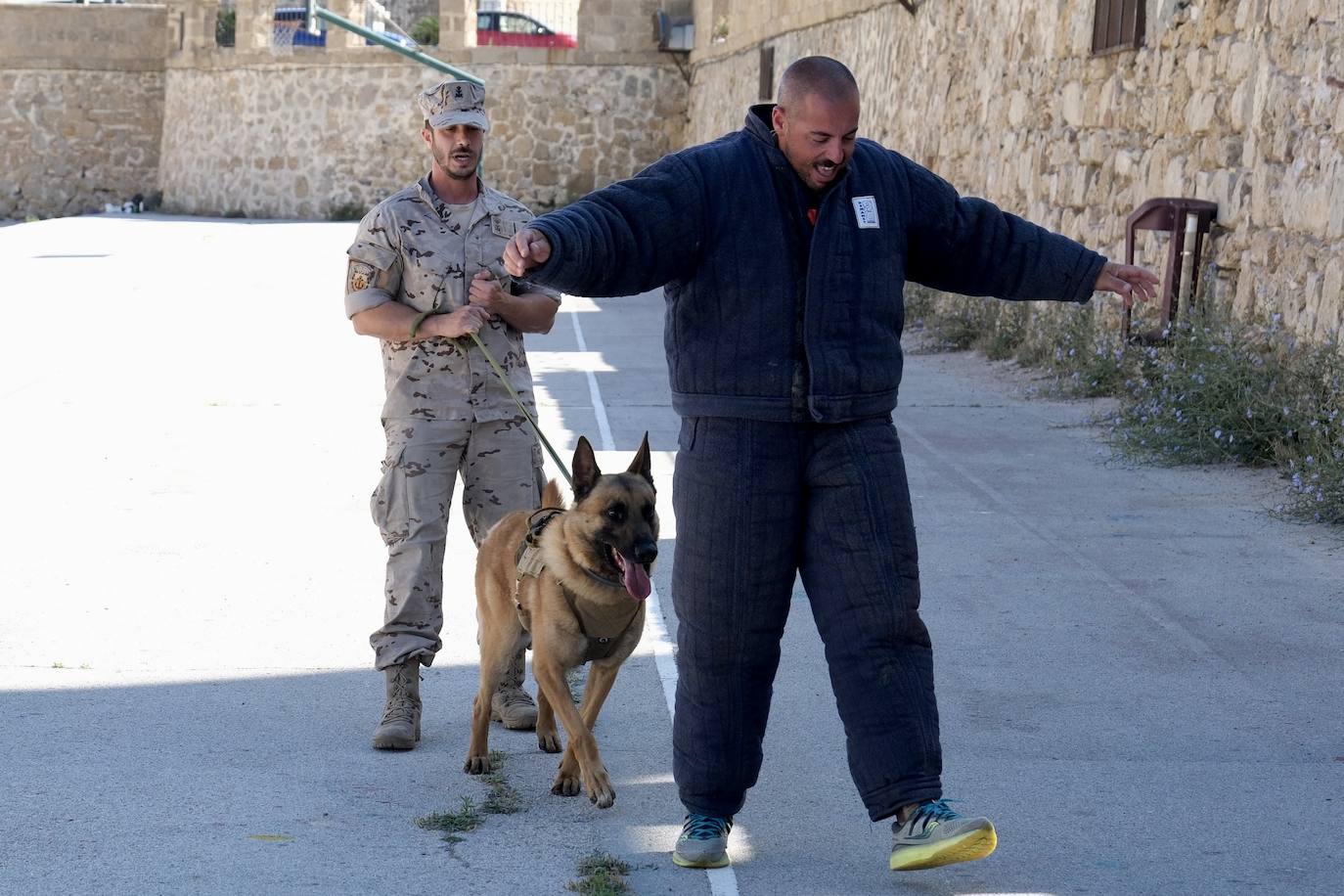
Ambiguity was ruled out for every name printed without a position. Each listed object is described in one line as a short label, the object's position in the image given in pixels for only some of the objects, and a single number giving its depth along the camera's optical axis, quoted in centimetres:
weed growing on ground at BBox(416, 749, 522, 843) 950
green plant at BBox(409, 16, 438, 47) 9544
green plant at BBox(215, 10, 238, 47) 9831
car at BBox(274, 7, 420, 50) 8000
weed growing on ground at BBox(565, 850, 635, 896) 854
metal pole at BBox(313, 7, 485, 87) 5850
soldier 1112
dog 977
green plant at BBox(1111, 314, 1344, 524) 1853
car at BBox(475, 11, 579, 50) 7750
